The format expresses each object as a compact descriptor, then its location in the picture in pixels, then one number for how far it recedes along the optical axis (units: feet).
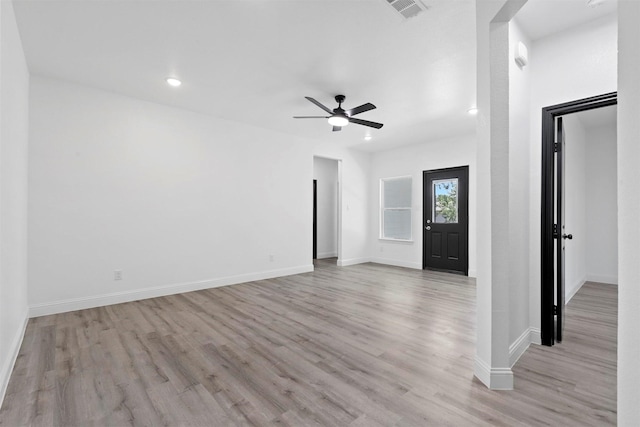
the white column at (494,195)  6.48
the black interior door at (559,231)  8.59
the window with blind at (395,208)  22.72
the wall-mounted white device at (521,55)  7.83
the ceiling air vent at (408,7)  7.24
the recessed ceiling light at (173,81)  11.55
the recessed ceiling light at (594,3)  7.17
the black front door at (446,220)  19.33
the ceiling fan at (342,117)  12.65
